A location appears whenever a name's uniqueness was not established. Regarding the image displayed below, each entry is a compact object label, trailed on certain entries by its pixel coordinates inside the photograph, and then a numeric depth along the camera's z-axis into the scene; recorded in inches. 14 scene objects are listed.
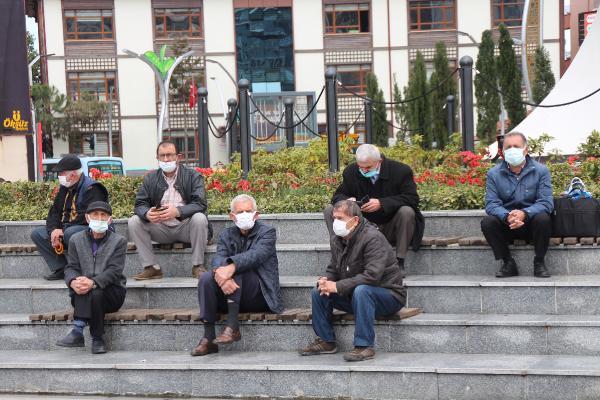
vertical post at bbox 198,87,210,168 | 650.2
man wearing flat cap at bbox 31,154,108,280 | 446.6
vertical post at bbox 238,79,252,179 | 582.2
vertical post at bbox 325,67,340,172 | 561.3
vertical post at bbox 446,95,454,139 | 860.9
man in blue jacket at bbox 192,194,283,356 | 372.2
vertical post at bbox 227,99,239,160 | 665.5
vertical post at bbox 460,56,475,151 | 535.2
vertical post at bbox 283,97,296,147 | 729.0
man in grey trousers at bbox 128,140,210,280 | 428.5
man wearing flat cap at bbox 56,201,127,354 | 386.6
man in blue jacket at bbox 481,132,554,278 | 383.6
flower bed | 473.4
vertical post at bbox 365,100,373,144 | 790.0
